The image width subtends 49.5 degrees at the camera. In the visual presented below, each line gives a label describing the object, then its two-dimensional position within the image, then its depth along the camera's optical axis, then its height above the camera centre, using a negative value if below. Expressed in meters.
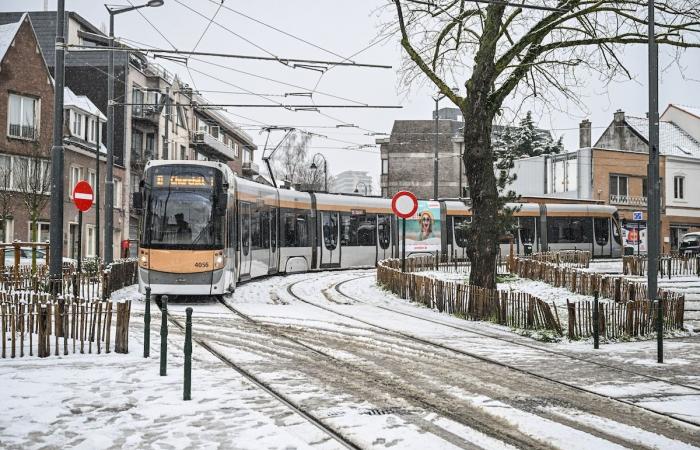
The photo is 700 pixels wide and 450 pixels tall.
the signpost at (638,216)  32.34 +0.87
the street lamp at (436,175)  41.56 +3.36
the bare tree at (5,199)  31.46 +1.63
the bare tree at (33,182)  31.03 +2.33
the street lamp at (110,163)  22.77 +2.29
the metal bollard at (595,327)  13.28 -1.60
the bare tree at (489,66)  17.72 +4.18
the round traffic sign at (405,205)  20.89 +0.87
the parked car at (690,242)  48.02 -0.38
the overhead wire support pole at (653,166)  14.62 +1.37
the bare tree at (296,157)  78.25 +8.30
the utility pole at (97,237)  30.14 -0.01
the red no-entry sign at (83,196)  18.38 +0.99
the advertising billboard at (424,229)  34.69 +0.35
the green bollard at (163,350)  9.58 -1.45
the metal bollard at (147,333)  10.67 -1.38
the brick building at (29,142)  33.16 +4.72
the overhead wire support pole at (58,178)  14.27 +1.11
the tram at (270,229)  17.92 +0.26
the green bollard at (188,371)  8.30 -1.47
